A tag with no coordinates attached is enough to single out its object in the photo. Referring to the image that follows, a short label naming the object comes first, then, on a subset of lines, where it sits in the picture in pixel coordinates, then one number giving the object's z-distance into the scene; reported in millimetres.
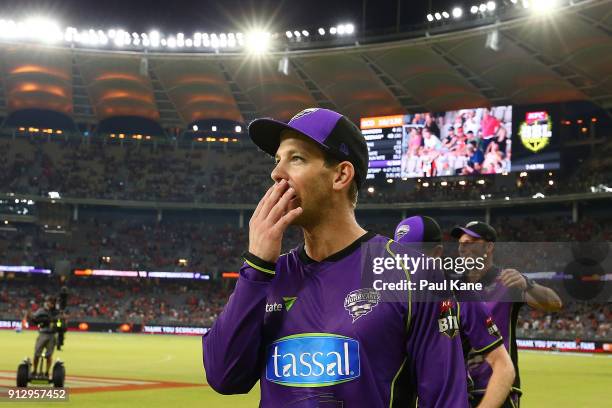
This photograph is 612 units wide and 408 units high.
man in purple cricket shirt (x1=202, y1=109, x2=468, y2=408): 2908
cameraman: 16703
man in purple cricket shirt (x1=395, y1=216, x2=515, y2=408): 4504
